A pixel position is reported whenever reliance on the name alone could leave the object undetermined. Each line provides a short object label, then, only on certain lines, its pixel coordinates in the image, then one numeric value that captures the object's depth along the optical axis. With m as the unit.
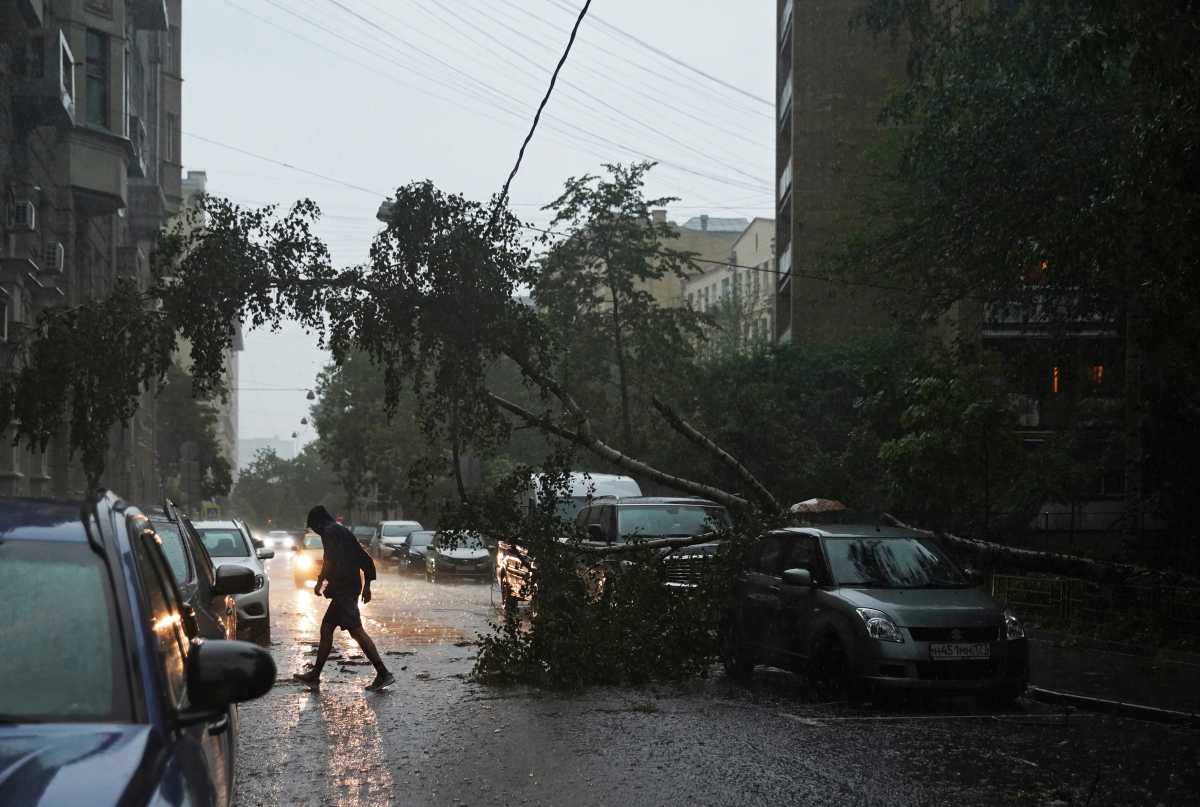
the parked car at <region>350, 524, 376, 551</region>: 60.74
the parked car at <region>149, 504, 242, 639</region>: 12.34
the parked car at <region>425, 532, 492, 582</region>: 40.16
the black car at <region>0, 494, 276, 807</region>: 3.53
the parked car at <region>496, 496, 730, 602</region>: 21.59
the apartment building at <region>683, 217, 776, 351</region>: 80.38
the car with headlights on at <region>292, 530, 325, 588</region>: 39.29
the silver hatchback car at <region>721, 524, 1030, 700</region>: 12.83
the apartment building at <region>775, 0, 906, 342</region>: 52.22
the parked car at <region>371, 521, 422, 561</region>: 50.81
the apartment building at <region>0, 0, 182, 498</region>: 26.44
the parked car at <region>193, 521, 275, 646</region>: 18.48
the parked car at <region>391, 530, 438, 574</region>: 44.59
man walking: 14.71
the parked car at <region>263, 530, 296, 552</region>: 92.44
